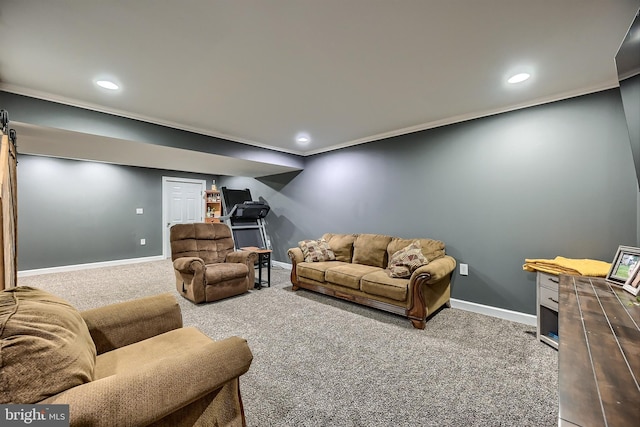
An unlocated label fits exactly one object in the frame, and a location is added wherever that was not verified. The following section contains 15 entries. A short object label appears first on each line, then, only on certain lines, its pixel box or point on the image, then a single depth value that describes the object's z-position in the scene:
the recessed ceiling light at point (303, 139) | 4.03
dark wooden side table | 4.00
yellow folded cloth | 2.05
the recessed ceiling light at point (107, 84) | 2.31
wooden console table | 0.58
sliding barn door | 1.41
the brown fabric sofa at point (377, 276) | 2.69
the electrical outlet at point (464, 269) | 3.17
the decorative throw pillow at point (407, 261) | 2.92
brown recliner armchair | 3.31
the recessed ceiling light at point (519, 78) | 2.21
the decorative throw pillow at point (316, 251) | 3.96
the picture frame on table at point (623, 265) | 1.67
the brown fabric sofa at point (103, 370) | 0.78
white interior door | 6.35
